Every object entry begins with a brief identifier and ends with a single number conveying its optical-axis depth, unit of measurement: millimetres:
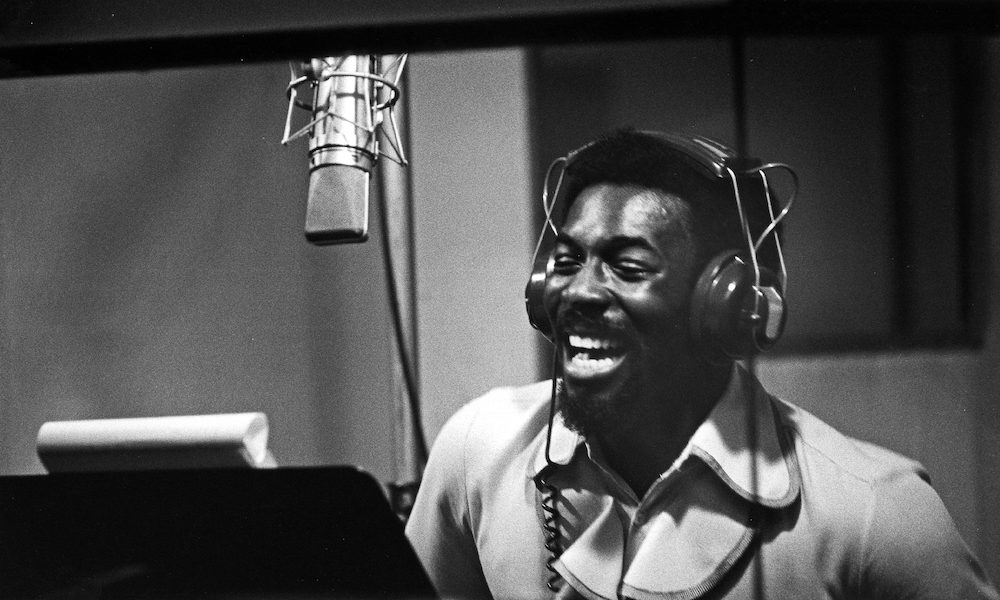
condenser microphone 2235
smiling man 2133
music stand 2238
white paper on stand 2272
